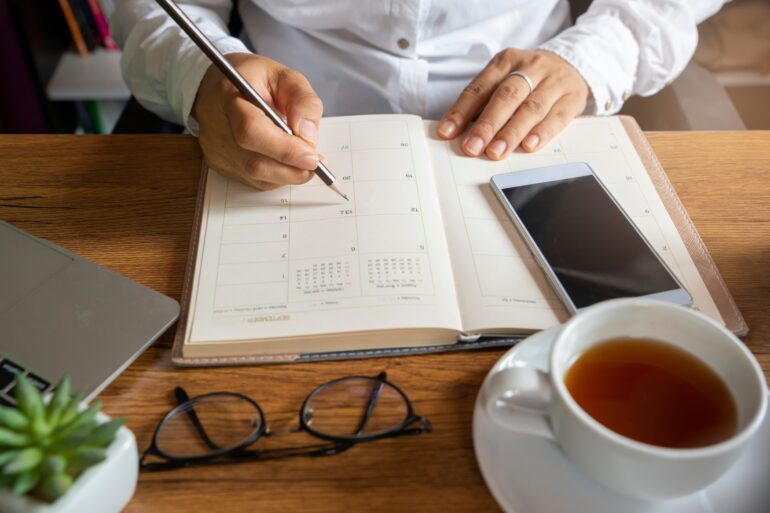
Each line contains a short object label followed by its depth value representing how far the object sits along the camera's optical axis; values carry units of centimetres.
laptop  58
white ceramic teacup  43
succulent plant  42
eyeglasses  54
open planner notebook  61
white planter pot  43
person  76
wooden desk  52
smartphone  64
